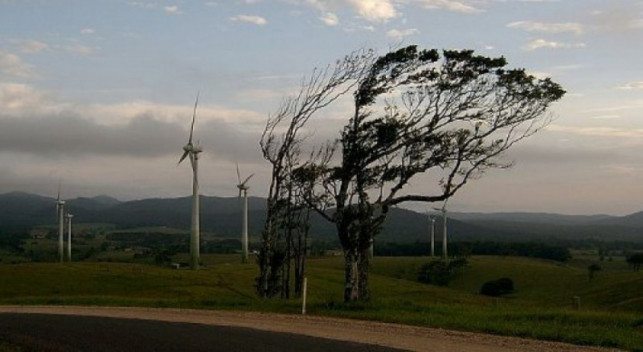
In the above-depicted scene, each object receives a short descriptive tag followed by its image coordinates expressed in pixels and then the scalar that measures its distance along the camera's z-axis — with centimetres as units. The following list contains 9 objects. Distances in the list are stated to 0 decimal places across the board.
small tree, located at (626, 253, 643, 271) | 13388
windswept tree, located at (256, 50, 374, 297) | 4912
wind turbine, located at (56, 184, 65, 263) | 12674
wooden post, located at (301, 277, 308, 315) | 2918
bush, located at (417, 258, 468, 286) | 12875
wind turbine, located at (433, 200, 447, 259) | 12812
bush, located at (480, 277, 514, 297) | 11306
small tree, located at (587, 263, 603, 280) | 11615
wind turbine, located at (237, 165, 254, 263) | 9569
